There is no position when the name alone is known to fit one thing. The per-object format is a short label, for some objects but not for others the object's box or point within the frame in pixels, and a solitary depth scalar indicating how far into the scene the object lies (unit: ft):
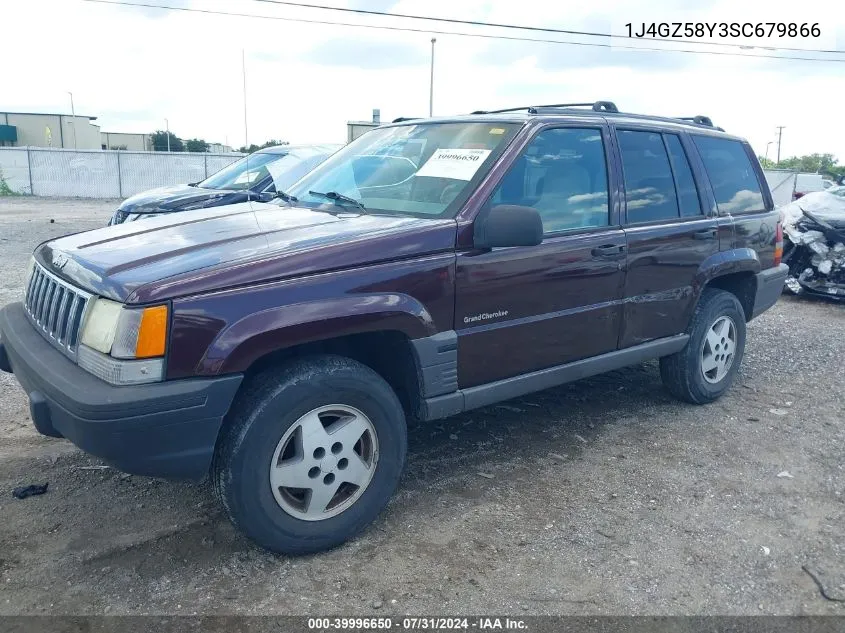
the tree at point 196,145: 173.06
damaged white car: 30.37
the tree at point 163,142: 194.59
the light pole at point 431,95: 101.91
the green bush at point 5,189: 86.11
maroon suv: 9.05
